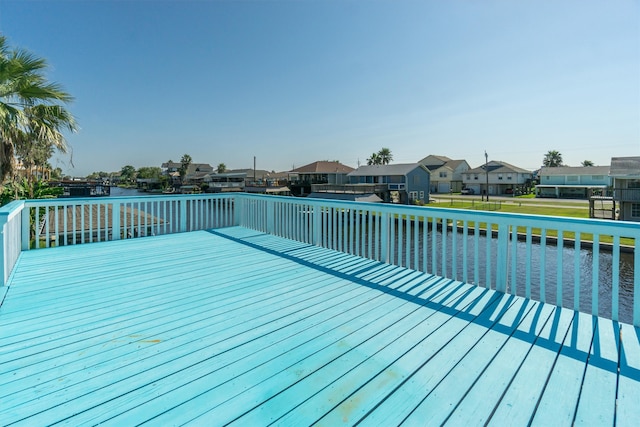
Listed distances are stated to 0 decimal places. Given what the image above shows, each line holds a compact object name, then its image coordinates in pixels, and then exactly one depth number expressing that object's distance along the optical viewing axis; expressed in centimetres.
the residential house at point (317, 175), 4300
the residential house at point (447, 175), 5150
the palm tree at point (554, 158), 6281
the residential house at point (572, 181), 4006
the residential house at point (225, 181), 5072
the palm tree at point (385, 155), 6106
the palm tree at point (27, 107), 509
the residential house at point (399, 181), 3375
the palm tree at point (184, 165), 7125
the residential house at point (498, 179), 4662
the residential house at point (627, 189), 2055
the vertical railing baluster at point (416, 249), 354
